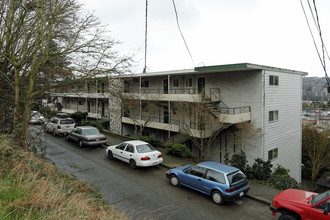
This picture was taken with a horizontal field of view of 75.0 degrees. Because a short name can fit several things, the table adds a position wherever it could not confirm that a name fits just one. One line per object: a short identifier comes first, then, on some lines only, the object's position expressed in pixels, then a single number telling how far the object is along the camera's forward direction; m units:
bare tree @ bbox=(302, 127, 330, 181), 21.67
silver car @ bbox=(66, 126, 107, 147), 16.36
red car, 6.42
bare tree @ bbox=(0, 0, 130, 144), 9.87
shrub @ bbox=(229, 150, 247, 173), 11.88
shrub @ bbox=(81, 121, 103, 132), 24.01
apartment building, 15.48
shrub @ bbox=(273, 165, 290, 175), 13.14
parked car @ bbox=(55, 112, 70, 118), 30.18
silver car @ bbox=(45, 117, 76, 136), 20.61
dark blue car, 8.38
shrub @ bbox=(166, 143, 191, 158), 15.17
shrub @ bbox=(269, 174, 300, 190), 10.51
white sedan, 11.93
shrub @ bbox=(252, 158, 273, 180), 11.43
